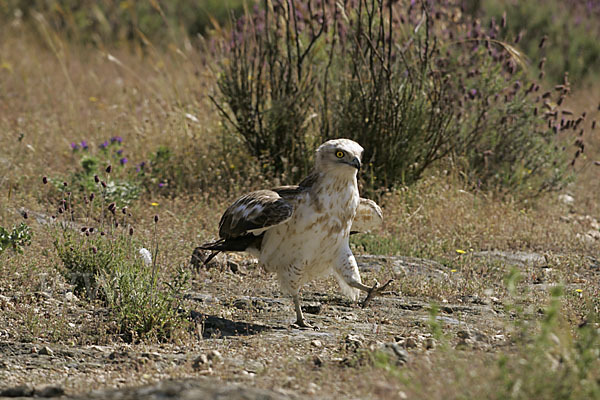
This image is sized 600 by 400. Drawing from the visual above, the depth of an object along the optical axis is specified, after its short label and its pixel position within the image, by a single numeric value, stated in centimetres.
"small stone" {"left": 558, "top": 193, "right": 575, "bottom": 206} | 1831
